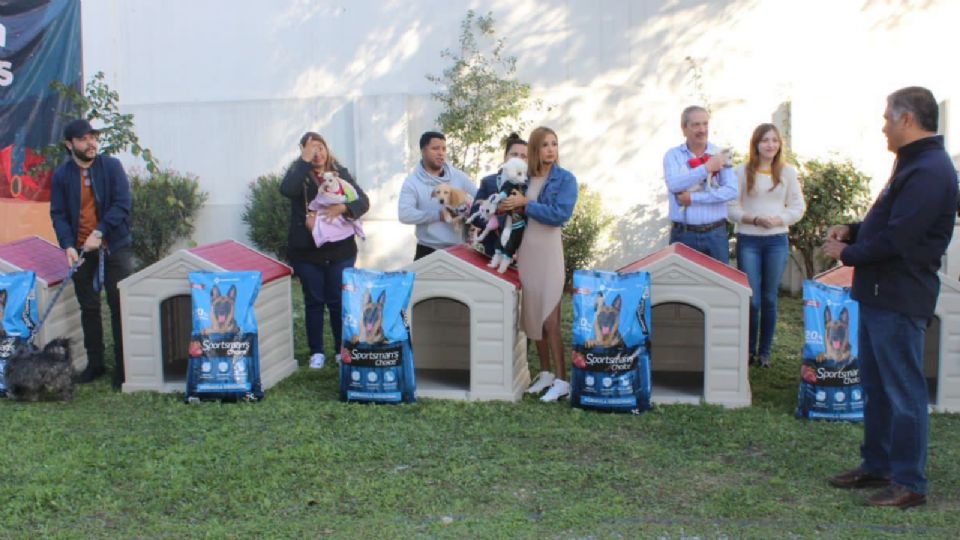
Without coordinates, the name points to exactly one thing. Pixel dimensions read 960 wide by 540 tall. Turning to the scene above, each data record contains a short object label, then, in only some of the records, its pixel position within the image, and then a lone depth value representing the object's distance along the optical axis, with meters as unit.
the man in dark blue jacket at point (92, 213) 6.11
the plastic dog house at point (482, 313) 5.63
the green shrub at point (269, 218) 10.98
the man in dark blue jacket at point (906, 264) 3.84
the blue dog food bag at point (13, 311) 5.95
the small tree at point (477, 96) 10.27
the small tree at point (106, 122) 7.52
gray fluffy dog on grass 5.73
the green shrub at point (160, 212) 11.15
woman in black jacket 6.43
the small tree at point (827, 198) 9.57
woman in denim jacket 5.66
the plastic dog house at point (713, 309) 5.45
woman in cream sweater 6.24
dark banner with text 10.58
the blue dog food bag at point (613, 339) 5.36
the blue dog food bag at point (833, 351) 5.20
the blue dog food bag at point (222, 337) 5.64
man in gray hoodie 6.33
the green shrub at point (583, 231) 10.12
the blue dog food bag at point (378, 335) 5.59
